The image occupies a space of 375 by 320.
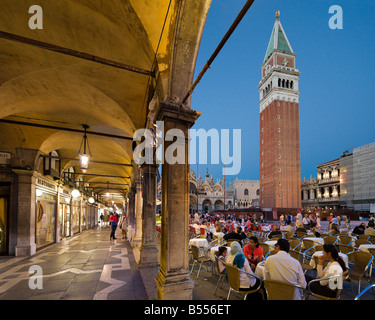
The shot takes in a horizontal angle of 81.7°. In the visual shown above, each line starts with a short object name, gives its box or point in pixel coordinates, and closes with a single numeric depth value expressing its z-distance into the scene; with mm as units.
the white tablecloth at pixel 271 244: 6066
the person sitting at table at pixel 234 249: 4523
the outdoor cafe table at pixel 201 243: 7836
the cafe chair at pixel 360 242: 6910
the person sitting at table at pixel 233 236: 7088
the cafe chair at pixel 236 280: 3760
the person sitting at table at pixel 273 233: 8203
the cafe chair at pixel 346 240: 7693
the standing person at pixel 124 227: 14028
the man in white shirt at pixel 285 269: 3274
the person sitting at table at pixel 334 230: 9052
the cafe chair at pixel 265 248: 5826
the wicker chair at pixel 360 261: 4735
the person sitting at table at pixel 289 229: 9869
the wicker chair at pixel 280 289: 3002
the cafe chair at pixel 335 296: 3388
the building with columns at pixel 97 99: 3717
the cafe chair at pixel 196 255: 6116
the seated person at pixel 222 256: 4820
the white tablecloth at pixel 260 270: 4232
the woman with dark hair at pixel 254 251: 5059
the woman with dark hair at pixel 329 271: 3480
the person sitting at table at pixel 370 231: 8836
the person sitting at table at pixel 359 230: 9344
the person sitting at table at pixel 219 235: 8622
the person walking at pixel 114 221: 13250
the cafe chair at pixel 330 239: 7594
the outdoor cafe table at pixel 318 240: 7164
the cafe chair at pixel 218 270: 4706
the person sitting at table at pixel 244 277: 3842
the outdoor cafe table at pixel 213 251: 6101
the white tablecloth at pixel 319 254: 5166
